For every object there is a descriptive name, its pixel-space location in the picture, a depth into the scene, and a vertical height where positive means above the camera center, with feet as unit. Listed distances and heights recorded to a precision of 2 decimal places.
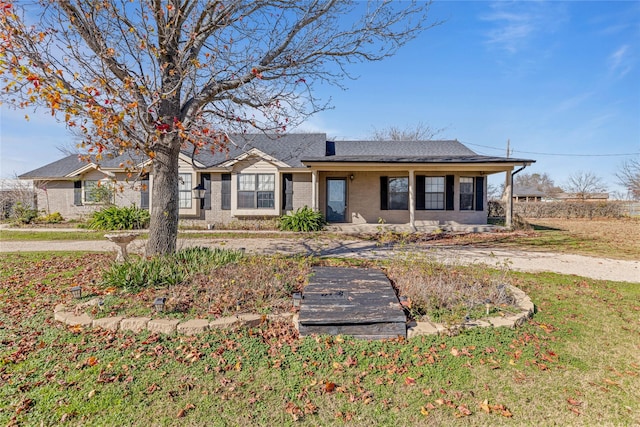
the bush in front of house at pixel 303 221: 43.42 -2.06
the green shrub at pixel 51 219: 51.97 -2.14
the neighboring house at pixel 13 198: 56.54 +1.55
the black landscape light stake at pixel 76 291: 14.03 -3.89
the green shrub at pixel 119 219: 45.68 -1.89
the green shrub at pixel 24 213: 50.57 -1.20
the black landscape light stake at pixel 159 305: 12.25 -3.92
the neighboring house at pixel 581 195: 88.28 +4.33
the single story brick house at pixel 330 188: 46.78 +2.92
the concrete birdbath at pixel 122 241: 18.60 -2.15
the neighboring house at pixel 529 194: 140.51 +5.95
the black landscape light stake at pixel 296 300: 12.84 -3.92
